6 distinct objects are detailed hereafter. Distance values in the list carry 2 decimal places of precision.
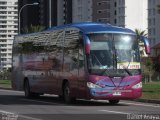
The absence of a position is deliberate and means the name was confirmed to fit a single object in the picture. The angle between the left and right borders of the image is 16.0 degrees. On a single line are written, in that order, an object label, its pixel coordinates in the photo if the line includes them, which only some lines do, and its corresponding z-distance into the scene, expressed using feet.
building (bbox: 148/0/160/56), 502.01
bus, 74.28
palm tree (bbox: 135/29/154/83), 327.47
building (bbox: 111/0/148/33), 503.20
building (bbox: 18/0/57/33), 594.24
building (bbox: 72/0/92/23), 543.80
